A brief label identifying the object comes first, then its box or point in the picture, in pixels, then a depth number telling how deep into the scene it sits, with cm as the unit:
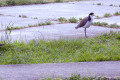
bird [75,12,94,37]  1360
